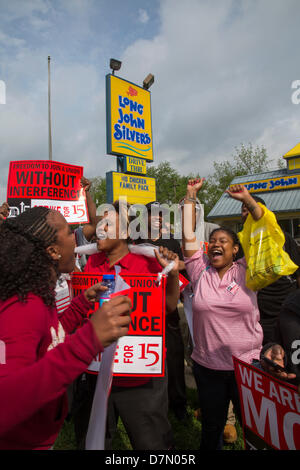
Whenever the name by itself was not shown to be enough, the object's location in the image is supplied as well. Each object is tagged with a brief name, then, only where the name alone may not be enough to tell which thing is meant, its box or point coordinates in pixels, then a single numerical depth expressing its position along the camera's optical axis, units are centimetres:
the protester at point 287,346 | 179
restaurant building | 1828
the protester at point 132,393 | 208
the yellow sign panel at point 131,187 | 1261
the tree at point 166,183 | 5609
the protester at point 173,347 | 366
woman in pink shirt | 242
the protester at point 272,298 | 343
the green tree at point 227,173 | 3756
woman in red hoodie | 108
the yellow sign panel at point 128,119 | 1235
